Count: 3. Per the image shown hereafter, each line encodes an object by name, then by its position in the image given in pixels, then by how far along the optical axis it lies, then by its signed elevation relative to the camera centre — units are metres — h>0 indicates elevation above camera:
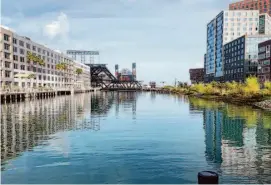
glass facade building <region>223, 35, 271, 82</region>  177.75 +18.60
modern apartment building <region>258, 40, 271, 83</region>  147.88 +12.45
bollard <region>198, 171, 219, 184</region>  9.26 -3.01
